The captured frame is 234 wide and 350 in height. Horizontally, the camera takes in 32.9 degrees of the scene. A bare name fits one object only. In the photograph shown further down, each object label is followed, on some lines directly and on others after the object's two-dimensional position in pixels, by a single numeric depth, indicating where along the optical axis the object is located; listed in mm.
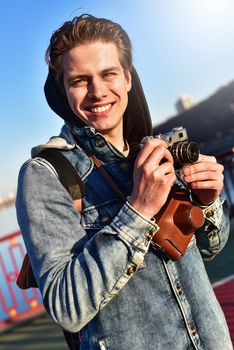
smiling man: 1025
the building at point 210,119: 53281
